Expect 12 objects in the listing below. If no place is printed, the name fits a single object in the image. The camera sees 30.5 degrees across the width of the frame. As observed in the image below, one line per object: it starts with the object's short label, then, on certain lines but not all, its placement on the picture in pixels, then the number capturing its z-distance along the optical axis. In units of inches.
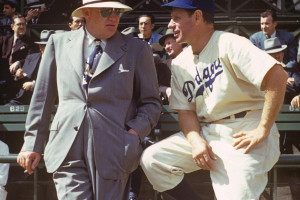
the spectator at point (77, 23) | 303.5
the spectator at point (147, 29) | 331.3
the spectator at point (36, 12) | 414.0
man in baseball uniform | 133.3
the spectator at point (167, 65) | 271.4
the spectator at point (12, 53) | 340.6
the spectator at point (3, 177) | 215.6
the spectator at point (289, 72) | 295.4
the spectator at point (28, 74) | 317.4
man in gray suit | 135.0
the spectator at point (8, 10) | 409.1
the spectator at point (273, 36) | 334.0
